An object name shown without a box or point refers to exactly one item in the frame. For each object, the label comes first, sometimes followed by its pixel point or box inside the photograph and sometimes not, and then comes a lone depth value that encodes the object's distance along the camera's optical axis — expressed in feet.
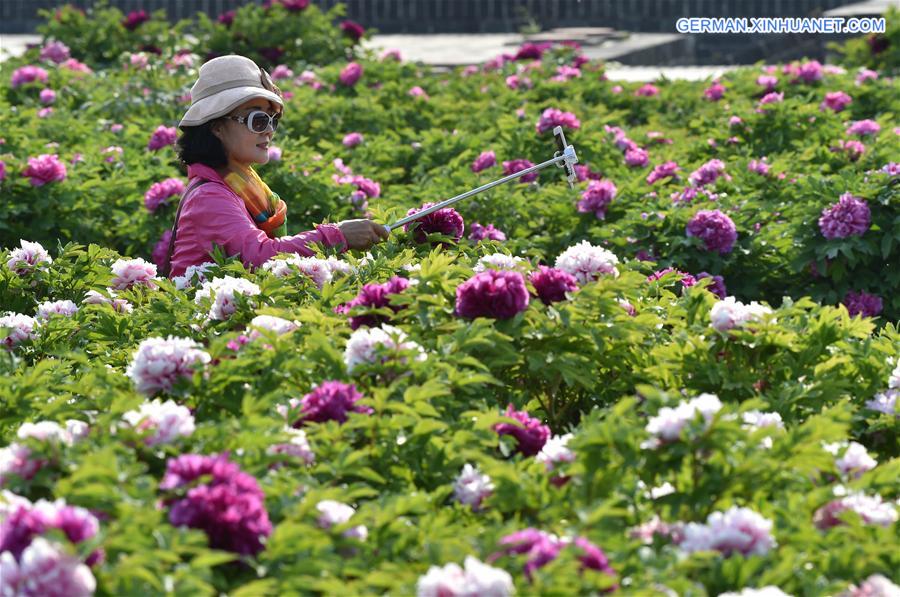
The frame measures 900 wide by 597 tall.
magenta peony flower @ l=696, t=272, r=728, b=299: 37.55
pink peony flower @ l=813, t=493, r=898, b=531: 17.62
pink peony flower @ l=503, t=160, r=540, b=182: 47.57
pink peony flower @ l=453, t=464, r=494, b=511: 18.83
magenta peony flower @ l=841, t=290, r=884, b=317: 38.01
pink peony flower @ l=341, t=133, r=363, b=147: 54.95
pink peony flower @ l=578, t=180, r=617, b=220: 42.52
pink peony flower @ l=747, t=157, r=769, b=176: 45.73
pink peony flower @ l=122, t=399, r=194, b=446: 18.15
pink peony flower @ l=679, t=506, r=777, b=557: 16.49
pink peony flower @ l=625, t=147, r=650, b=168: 50.11
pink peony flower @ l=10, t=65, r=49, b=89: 63.82
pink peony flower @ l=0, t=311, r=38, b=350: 26.18
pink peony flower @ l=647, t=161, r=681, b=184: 46.21
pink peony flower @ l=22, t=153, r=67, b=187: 42.91
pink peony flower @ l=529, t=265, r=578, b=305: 23.13
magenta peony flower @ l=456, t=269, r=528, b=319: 21.94
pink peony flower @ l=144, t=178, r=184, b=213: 42.09
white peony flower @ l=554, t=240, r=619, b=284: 24.14
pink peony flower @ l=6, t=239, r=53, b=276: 30.71
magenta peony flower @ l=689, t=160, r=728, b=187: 44.86
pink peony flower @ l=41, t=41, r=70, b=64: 76.02
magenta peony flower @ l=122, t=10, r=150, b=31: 83.76
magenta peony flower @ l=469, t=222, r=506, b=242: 39.45
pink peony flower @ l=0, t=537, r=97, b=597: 14.48
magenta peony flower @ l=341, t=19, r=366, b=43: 84.12
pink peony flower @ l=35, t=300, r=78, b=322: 27.94
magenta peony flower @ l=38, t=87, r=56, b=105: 61.21
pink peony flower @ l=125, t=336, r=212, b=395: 20.39
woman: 30.99
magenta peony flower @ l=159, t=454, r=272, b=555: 16.28
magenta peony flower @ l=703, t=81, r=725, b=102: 65.62
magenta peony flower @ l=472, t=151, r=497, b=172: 47.80
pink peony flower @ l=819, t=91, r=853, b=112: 56.49
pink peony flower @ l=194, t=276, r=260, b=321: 24.88
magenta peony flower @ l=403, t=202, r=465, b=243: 30.94
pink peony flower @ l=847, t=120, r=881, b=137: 49.83
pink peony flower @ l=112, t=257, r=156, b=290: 30.73
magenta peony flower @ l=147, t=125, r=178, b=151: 51.15
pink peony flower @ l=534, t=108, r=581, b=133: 51.08
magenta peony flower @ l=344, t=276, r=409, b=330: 22.98
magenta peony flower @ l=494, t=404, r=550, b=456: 20.45
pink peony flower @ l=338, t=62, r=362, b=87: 68.64
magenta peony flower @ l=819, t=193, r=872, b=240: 37.78
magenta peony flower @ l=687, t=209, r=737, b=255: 38.68
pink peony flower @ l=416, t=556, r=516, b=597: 14.94
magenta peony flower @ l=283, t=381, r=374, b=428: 19.69
